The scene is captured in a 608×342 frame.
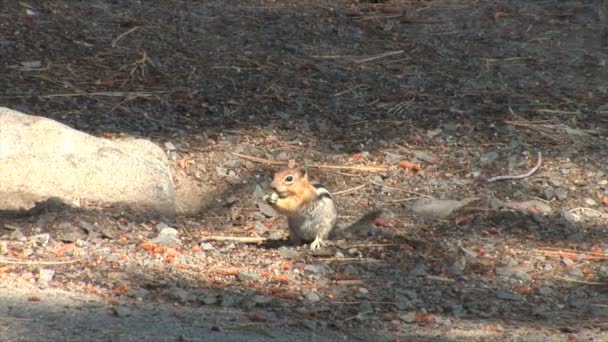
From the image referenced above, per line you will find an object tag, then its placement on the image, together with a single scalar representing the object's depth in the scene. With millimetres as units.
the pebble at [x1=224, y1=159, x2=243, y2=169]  12562
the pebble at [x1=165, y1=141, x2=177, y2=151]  12664
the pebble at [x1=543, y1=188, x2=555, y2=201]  12367
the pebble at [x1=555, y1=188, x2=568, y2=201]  12375
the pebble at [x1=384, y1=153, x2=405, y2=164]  13008
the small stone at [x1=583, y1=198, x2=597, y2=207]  12273
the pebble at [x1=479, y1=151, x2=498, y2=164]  13133
